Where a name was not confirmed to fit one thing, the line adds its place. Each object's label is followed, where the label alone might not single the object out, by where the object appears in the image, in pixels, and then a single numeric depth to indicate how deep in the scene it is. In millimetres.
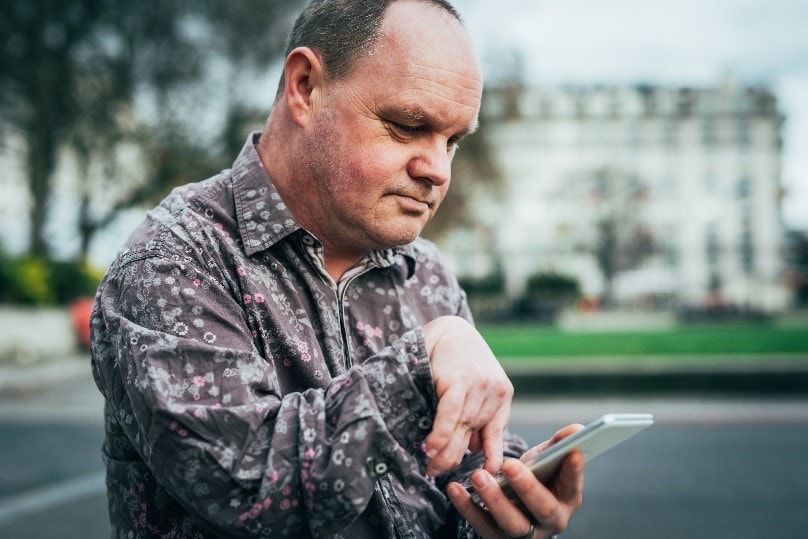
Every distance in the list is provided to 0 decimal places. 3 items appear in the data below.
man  1151
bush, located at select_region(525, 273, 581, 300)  40594
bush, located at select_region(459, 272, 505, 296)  36750
